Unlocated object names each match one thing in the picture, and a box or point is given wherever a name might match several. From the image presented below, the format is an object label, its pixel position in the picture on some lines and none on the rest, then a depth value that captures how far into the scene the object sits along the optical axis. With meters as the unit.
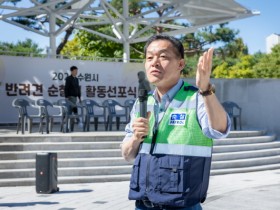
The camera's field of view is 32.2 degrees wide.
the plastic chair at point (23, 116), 11.66
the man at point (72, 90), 12.70
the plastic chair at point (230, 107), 14.50
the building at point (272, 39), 111.34
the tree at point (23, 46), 57.72
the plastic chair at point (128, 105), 13.98
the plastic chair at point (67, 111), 12.06
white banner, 15.00
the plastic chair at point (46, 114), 11.79
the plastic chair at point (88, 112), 12.95
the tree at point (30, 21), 32.12
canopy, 18.39
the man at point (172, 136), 2.31
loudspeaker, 8.09
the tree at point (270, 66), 50.16
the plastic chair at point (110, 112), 13.37
